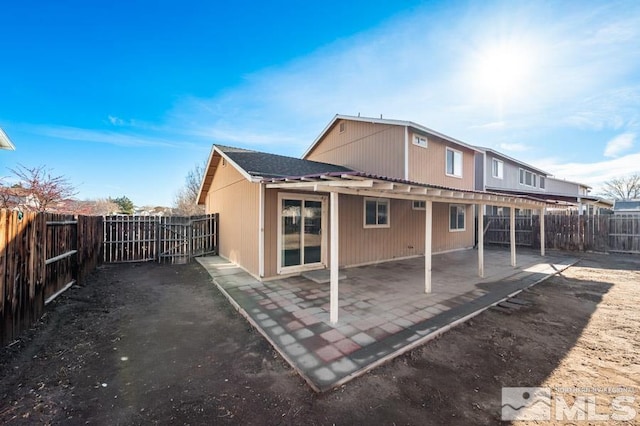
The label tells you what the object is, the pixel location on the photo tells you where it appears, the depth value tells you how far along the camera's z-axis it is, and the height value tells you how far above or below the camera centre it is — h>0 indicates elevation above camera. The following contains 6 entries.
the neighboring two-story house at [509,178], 14.10 +2.49
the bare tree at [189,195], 24.87 +2.07
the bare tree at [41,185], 11.23 +1.33
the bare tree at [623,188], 32.03 +3.80
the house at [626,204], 17.19 +0.84
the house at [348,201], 5.42 +0.41
